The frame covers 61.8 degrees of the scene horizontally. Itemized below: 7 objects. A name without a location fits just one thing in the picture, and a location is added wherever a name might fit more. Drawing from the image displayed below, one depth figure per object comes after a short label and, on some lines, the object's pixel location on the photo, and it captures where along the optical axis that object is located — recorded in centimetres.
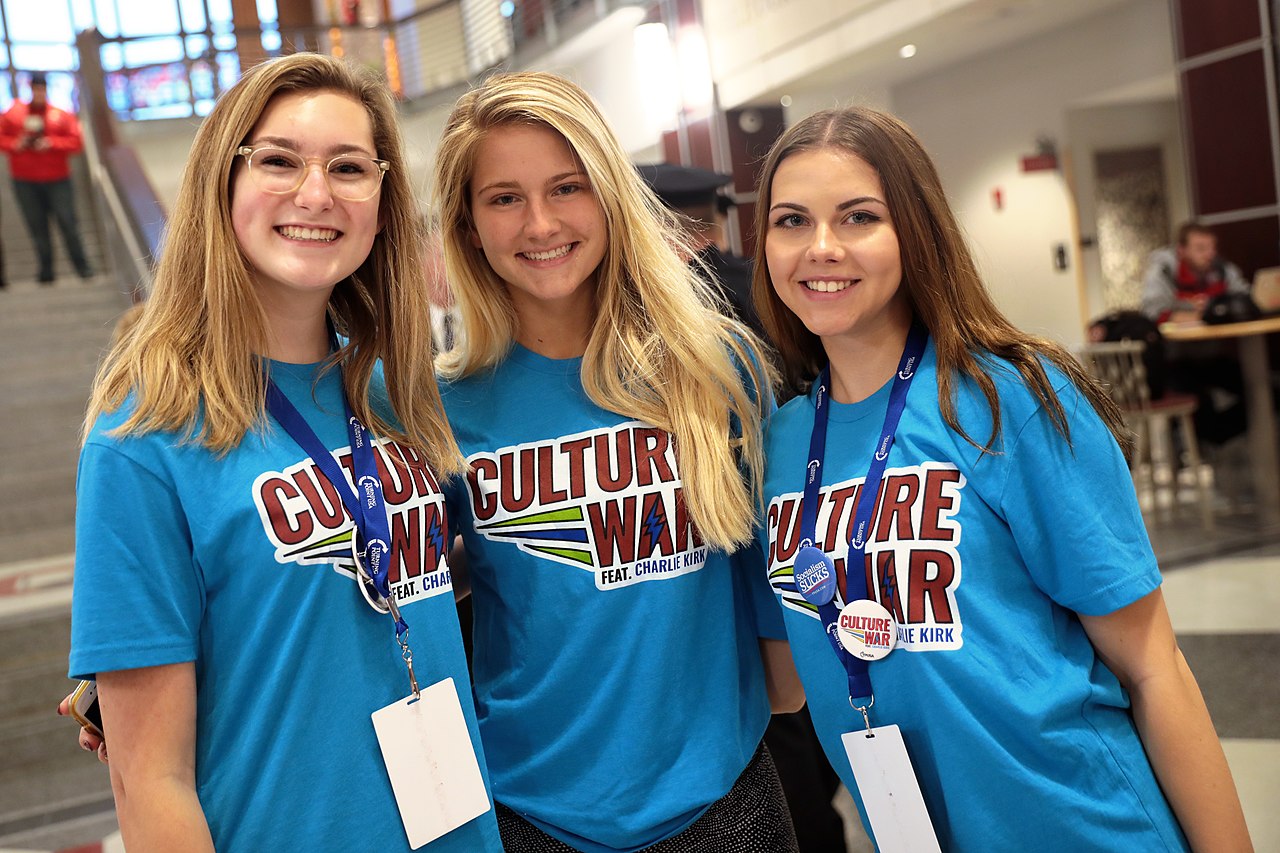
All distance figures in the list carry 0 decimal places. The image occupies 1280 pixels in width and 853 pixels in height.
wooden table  589
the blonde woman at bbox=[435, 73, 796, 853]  150
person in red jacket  803
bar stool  606
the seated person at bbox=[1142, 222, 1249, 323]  678
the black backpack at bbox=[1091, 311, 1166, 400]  609
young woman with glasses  119
